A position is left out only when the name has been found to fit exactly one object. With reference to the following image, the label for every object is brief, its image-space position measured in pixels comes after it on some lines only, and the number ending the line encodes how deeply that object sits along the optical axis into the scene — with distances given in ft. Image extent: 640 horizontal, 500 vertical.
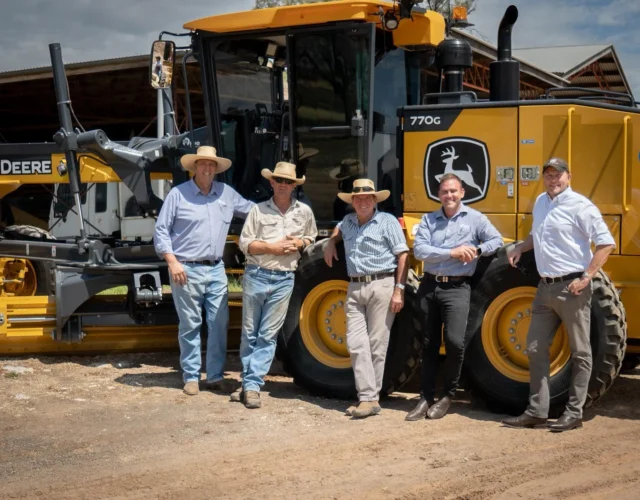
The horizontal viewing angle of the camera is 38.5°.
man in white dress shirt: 20.36
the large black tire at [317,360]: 23.43
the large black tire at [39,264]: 31.36
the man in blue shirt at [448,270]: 21.83
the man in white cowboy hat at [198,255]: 24.63
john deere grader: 22.65
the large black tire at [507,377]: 21.15
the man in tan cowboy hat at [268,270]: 23.71
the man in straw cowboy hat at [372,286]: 22.54
